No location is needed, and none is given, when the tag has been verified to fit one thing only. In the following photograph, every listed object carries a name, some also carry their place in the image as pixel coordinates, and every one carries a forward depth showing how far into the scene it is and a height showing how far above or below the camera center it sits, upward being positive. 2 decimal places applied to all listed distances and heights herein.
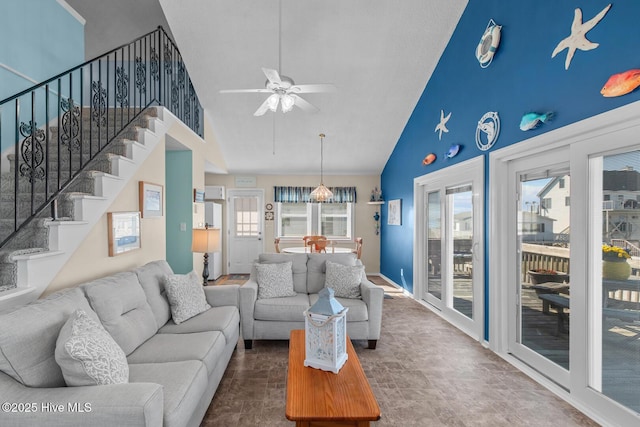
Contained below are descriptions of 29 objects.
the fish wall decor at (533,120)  2.47 +0.75
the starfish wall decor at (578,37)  2.09 +1.24
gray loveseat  3.25 -1.06
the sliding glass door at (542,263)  2.52 -0.42
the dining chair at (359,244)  6.13 -0.60
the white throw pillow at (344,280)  3.53 -0.75
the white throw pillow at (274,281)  3.49 -0.76
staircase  1.98 +0.28
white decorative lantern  1.87 -0.73
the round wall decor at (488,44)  3.07 +1.70
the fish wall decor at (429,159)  4.49 +0.79
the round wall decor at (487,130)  3.13 +0.85
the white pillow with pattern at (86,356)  1.44 -0.68
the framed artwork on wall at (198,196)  4.64 +0.25
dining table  5.44 -0.65
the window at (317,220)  7.51 -0.17
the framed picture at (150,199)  3.27 +0.14
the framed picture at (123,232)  2.77 -0.18
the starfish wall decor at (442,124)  4.11 +1.19
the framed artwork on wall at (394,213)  6.03 +0.00
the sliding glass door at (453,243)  3.50 -0.39
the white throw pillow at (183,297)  2.70 -0.75
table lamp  3.59 -0.31
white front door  7.25 -0.33
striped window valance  7.29 +0.43
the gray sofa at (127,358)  1.34 -0.81
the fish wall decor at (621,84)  1.83 +0.78
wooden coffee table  1.47 -0.93
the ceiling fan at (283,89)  2.73 +1.10
